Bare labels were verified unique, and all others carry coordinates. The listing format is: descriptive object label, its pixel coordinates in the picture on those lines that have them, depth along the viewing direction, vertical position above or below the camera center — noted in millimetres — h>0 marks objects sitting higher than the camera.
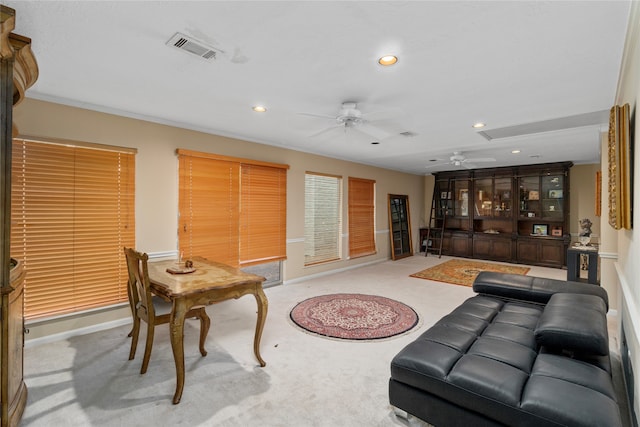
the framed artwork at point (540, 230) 6961 -381
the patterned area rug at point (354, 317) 3156 -1218
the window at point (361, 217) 6367 -77
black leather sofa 1370 -842
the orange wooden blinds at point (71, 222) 2789 -81
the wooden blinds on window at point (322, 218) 5625 -83
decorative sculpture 4623 -226
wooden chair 2293 -769
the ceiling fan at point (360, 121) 2951 +1057
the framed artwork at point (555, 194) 6754 +438
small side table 4242 -702
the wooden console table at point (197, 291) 2072 -572
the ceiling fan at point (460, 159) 5465 +1009
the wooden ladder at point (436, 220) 8297 -182
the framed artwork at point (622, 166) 1934 +315
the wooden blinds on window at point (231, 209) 3871 +75
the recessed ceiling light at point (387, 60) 2107 +1092
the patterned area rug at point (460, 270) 5504 -1171
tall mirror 7543 -334
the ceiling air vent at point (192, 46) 1903 +1108
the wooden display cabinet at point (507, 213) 6730 +15
